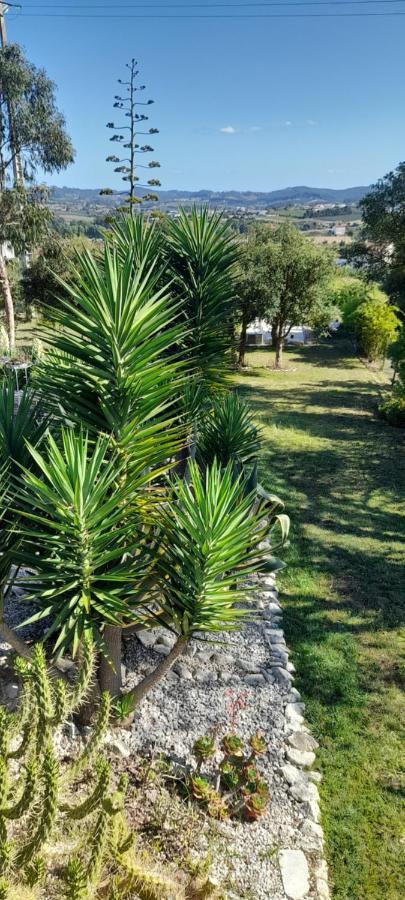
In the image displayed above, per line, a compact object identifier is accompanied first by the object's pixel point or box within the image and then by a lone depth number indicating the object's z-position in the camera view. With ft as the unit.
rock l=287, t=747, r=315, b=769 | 11.58
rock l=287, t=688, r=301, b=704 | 13.37
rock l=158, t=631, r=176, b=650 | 14.60
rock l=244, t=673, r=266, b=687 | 13.57
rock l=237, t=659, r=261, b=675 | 14.07
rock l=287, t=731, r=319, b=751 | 12.01
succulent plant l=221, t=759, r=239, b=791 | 10.30
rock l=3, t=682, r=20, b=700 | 11.76
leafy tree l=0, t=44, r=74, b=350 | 58.75
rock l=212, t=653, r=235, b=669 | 14.24
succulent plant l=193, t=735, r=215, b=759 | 10.25
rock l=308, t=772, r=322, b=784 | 11.29
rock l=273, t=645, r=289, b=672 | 14.71
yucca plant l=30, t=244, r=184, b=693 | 9.45
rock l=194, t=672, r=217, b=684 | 13.35
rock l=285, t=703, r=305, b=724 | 12.80
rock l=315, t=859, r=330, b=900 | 9.03
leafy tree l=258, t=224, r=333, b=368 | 61.05
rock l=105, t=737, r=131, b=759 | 10.87
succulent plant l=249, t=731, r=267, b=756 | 10.54
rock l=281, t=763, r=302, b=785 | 11.07
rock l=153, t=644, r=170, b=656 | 14.18
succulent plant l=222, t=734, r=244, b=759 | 10.37
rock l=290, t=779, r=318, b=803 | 10.70
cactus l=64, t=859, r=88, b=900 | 6.35
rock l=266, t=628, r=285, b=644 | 15.61
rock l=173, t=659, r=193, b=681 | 13.46
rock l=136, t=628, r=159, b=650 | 14.38
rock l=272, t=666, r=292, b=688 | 13.83
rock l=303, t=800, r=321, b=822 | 10.40
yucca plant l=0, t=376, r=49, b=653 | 9.85
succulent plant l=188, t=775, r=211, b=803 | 9.95
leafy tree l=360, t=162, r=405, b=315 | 49.29
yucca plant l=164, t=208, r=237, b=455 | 13.98
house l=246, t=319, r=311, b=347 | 94.02
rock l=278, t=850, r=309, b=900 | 8.95
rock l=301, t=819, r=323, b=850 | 9.88
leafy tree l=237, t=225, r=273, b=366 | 59.72
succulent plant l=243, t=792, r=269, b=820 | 9.84
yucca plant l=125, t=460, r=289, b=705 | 8.96
